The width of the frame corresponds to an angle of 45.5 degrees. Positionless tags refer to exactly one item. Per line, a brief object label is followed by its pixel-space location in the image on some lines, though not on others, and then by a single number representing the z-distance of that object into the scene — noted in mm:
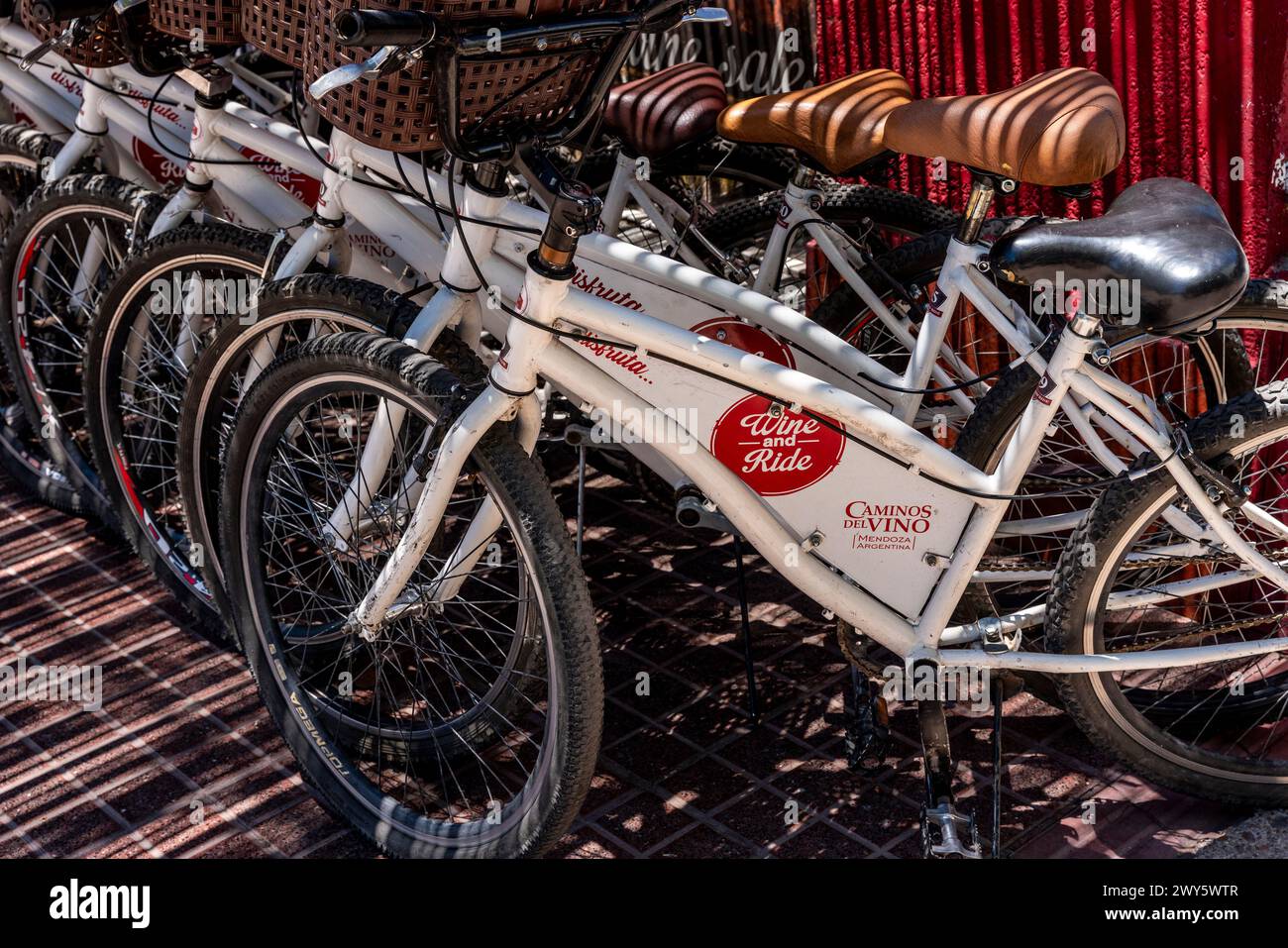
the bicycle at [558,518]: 3115
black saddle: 2941
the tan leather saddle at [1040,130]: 3246
